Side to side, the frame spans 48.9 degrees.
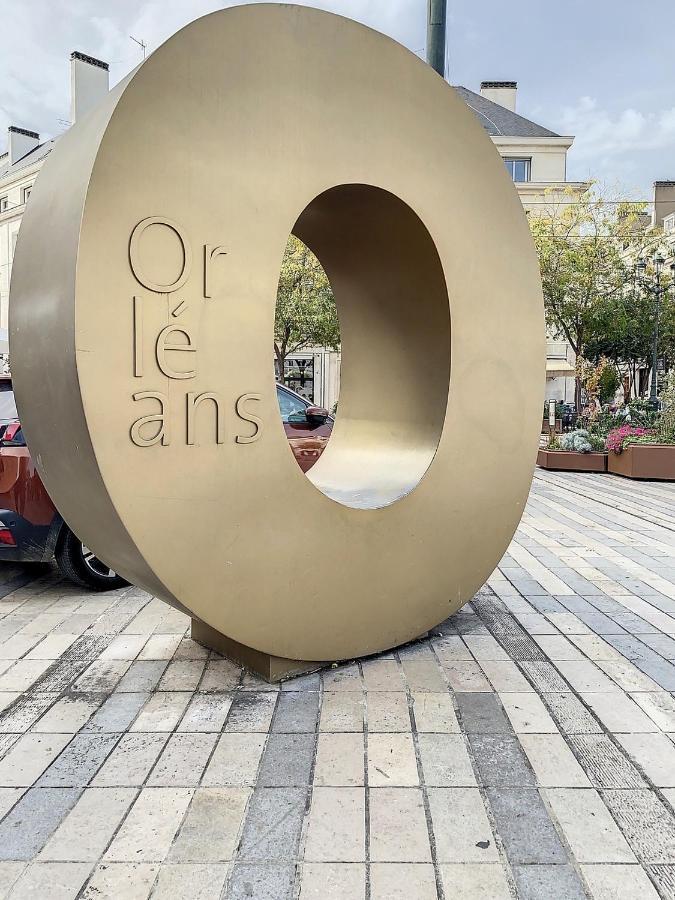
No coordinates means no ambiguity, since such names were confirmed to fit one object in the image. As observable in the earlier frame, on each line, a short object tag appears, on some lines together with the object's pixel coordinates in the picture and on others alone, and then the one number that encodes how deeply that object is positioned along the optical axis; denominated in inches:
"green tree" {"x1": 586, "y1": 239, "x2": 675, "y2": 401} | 1024.2
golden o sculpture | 121.9
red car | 212.2
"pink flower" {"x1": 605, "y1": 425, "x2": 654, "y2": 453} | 566.9
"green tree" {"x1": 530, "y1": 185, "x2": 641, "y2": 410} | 964.6
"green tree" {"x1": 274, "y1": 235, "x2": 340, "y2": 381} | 907.4
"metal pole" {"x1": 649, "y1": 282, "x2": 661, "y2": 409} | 927.7
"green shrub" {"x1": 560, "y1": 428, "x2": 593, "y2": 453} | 600.4
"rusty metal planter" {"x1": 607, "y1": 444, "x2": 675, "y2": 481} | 524.7
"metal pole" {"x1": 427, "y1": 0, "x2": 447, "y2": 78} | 264.2
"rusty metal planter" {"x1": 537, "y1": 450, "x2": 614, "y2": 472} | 594.5
